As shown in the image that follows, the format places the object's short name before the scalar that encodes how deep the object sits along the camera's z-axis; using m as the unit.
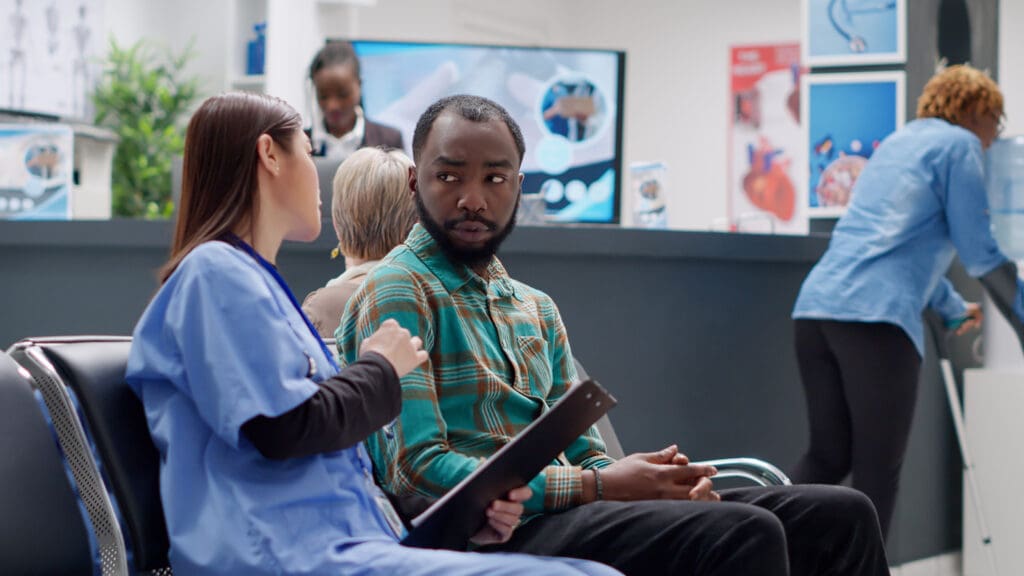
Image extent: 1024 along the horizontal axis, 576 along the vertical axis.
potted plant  6.25
